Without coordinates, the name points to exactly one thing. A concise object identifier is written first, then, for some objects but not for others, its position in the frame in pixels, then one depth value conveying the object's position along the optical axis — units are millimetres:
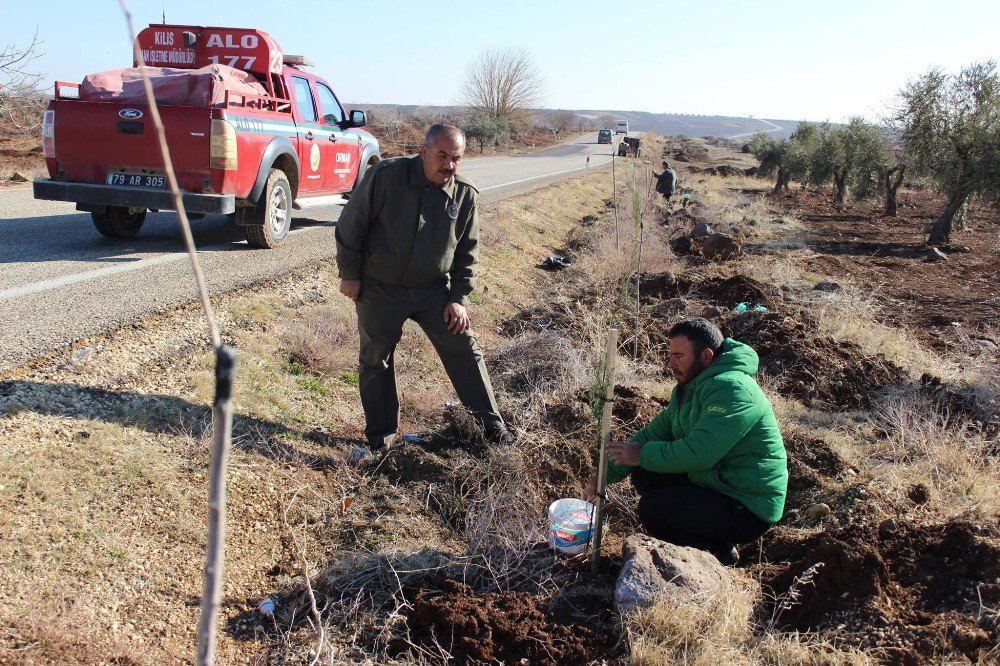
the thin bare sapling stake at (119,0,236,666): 823
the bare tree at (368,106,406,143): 42800
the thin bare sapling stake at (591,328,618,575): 3238
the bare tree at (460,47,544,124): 73000
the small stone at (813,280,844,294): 11016
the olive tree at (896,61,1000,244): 18188
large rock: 3002
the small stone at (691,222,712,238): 14451
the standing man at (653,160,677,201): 19219
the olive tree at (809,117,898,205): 26656
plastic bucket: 3746
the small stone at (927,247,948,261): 16328
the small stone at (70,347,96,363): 4430
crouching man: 3398
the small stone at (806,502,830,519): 4332
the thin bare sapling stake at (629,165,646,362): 5066
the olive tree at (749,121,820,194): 32781
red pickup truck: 7070
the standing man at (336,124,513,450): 4047
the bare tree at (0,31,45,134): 13672
